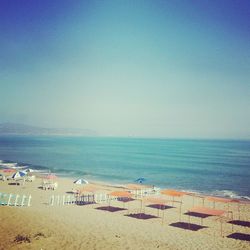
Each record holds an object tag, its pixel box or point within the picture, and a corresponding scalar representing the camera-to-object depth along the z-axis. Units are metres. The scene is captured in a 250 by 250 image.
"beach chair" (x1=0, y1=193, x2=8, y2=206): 25.10
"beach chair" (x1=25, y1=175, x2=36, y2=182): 41.67
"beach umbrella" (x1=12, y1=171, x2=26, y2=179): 33.62
